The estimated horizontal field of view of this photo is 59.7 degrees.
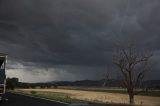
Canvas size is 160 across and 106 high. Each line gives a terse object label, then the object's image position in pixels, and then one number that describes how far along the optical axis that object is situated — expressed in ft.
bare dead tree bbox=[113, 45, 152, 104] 43.38
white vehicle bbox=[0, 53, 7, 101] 32.34
